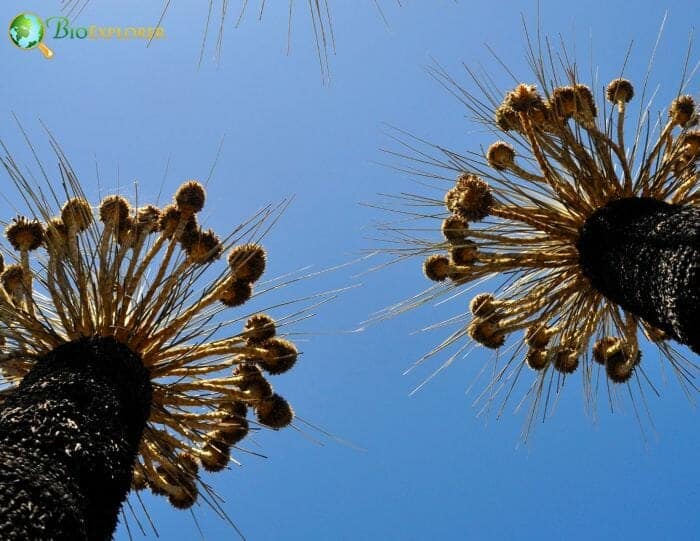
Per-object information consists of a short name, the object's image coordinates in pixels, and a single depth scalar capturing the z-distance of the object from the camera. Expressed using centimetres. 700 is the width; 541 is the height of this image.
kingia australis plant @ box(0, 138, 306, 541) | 243
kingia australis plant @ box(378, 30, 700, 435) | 369
